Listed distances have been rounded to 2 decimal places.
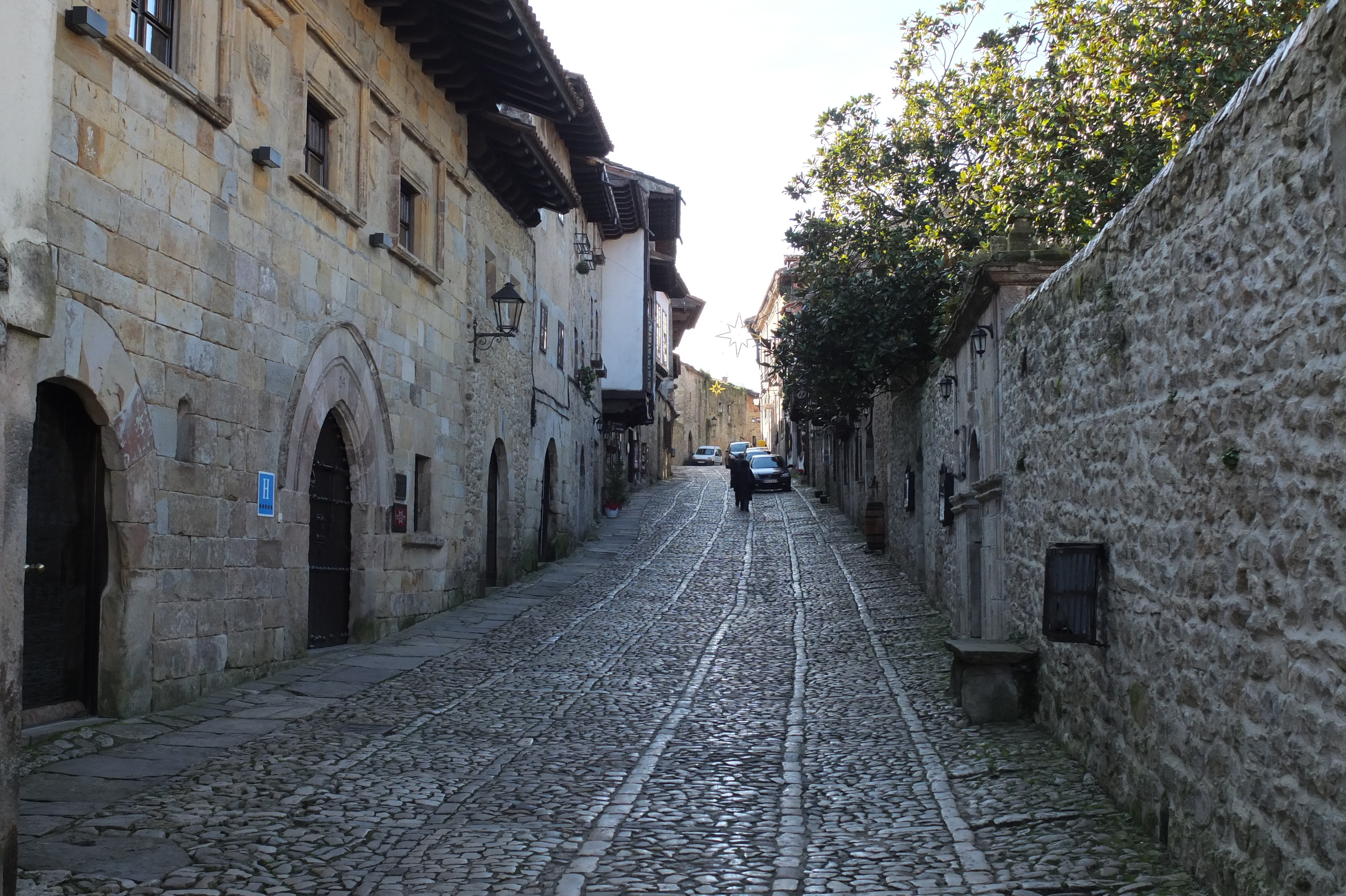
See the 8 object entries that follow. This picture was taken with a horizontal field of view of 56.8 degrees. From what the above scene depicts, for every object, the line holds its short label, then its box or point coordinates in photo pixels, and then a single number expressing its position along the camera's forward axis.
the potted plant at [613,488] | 32.03
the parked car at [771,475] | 40.44
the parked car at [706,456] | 62.38
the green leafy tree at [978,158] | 14.29
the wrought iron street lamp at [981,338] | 11.54
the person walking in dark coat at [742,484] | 33.03
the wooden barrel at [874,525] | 22.95
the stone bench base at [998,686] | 8.96
